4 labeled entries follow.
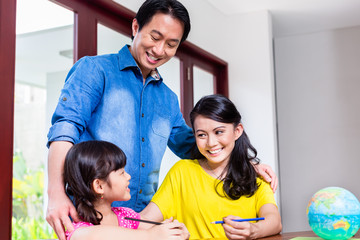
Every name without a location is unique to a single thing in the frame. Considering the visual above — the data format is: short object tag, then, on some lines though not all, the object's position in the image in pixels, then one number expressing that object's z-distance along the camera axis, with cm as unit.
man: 143
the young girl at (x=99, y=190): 119
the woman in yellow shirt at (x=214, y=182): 166
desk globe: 120
